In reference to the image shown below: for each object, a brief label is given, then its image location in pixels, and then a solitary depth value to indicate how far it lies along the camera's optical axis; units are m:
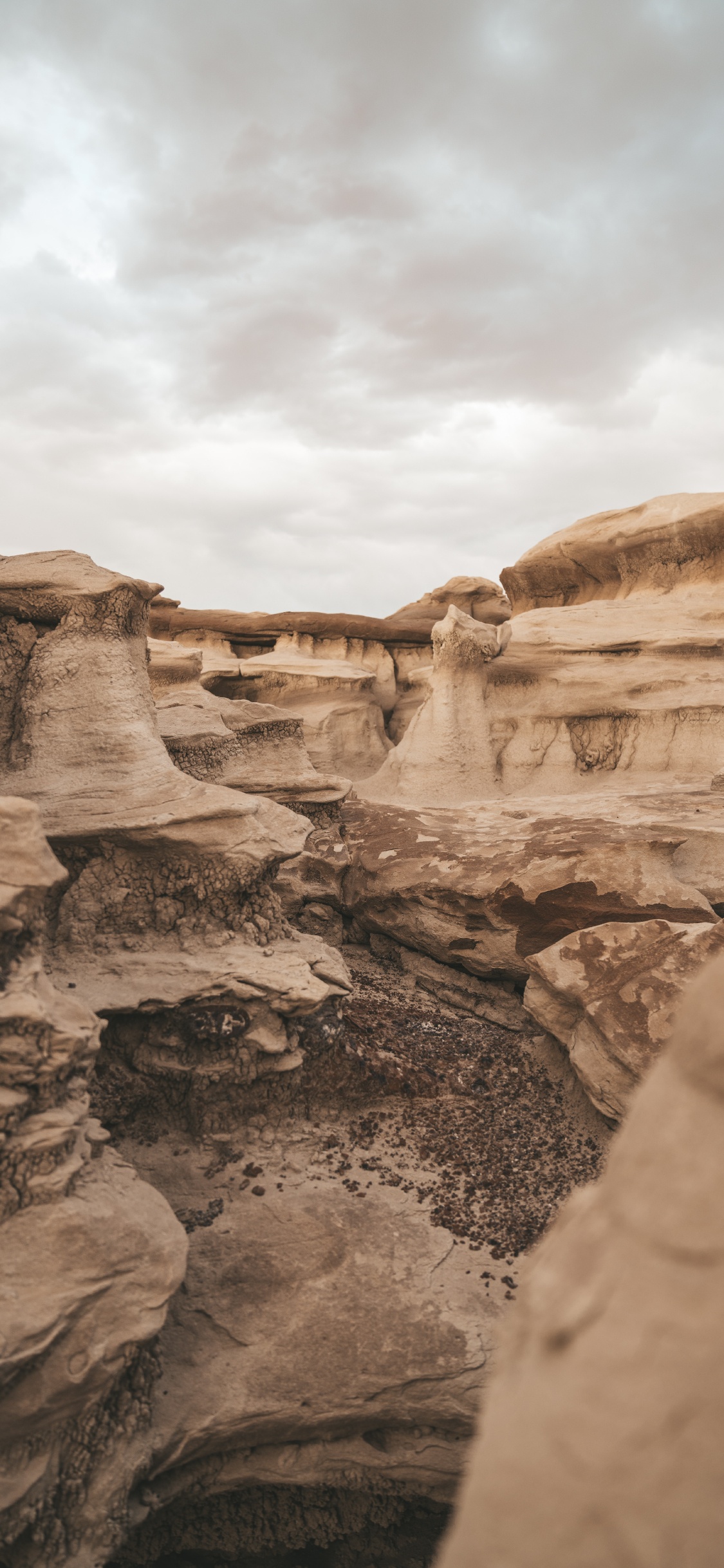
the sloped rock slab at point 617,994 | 4.10
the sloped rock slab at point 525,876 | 5.59
